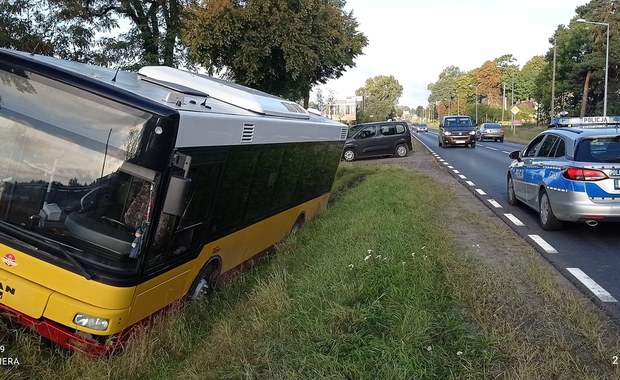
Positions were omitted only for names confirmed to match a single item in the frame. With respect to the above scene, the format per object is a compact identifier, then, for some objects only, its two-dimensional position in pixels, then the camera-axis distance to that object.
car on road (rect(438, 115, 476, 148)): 31.80
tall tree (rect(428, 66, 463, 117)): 146.62
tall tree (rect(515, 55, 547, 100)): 110.18
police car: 7.39
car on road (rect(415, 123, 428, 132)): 88.75
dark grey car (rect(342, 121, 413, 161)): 25.92
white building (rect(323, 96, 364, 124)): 71.93
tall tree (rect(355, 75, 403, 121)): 76.12
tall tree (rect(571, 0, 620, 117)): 50.97
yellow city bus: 3.99
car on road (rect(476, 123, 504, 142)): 42.75
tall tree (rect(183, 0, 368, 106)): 19.34
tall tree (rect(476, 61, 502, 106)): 117.81
